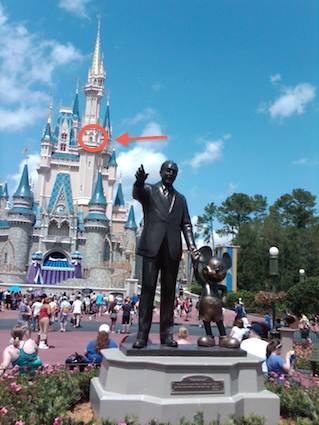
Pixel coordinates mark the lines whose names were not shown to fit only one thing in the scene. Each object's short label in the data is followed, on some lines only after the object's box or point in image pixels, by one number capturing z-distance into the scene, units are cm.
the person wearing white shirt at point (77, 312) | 1758
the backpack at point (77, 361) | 669
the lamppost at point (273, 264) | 1336
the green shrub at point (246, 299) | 3231
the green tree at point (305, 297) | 2056
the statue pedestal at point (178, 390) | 451
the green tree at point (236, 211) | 5638
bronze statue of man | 543
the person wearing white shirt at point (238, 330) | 824
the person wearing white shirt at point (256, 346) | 655
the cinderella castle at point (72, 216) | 5481
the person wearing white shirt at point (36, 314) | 1503
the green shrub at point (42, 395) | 442
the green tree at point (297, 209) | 5478
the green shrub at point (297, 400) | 504
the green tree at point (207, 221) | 5912
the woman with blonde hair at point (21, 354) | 621
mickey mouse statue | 558
